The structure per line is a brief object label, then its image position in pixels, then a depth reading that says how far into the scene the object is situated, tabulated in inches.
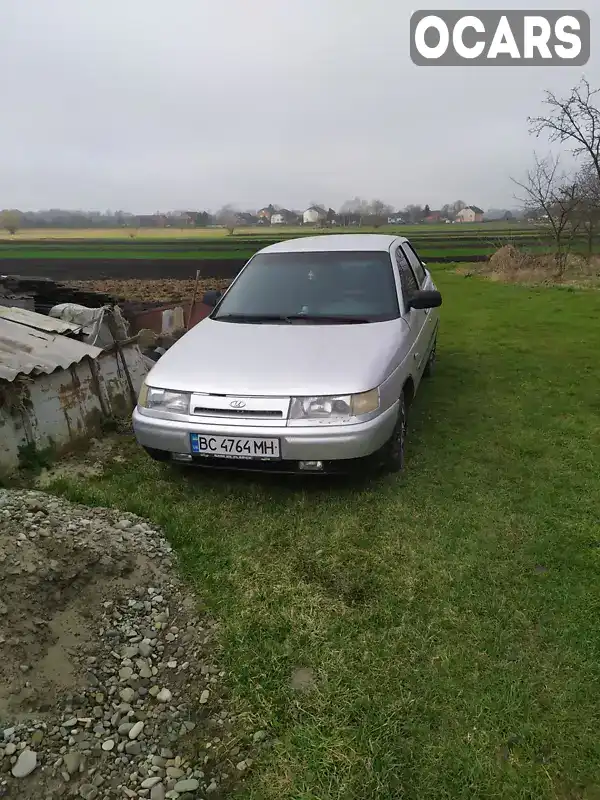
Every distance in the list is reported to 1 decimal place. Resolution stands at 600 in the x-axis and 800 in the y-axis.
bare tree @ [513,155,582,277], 759.1
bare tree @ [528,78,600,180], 770.2
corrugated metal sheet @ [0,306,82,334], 213.3
